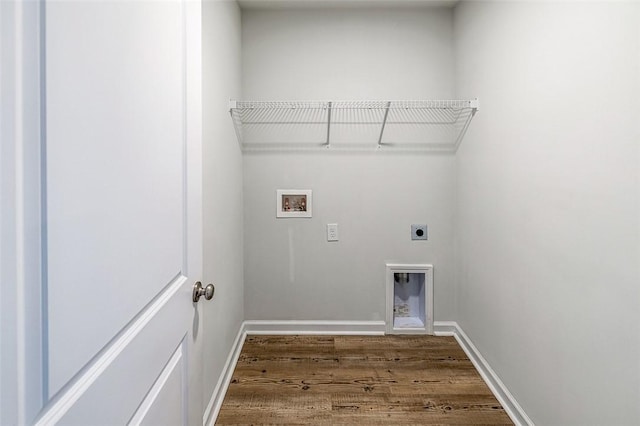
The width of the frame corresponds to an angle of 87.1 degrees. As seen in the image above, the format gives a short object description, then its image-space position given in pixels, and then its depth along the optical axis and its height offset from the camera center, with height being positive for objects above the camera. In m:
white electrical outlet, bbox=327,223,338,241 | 2.51 -0.17
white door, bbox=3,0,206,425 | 0.44 -0.03
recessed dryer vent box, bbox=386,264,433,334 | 2.53 -0.70
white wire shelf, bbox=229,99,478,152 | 2.45 +0.58
